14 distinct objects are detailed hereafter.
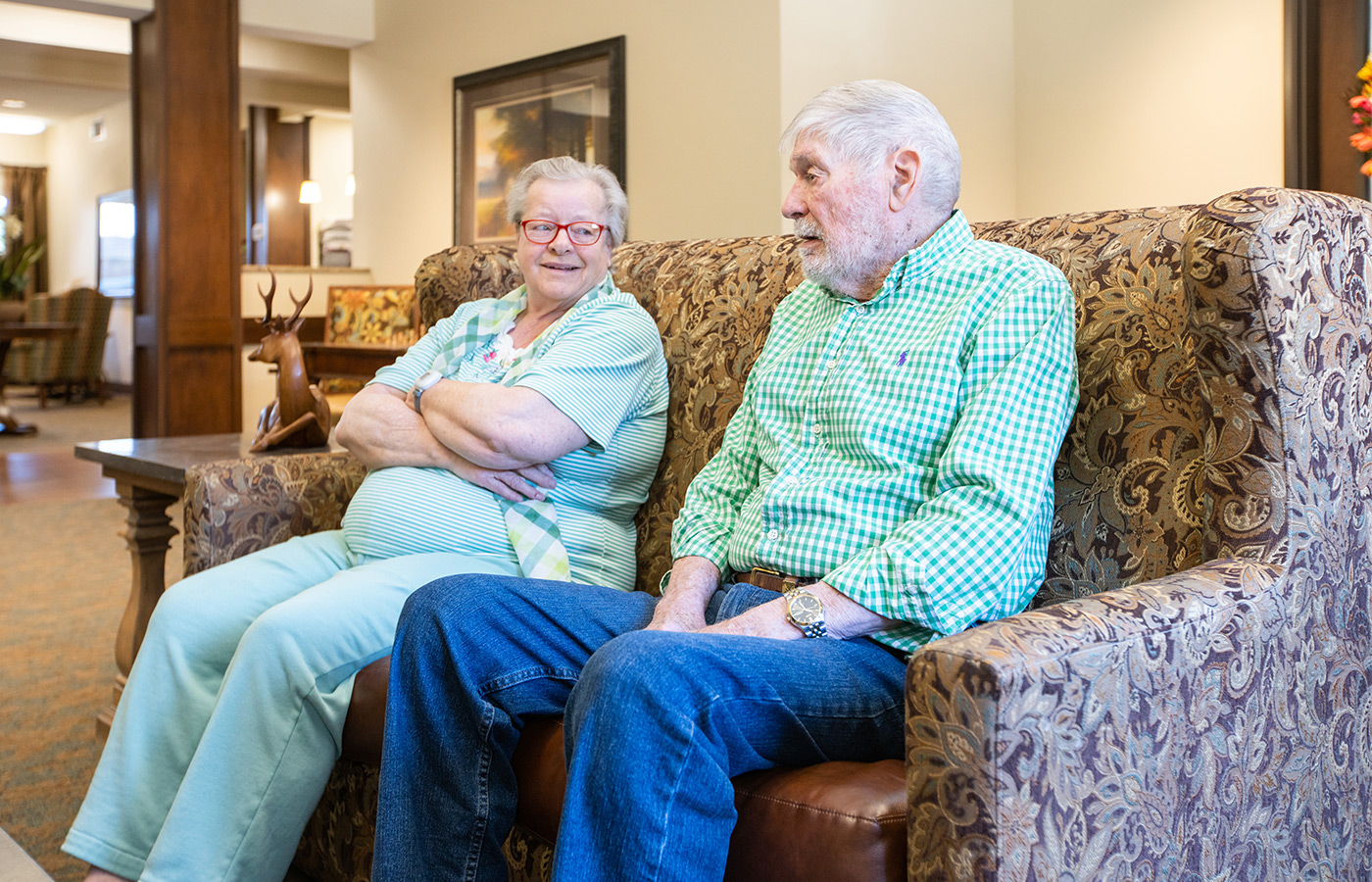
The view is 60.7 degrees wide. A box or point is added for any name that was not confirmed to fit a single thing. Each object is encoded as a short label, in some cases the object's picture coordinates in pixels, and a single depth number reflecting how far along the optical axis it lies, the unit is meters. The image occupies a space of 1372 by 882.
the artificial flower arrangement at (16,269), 11.84
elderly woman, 1.60
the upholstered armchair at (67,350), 10.53
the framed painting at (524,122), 5.11
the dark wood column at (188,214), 5.70
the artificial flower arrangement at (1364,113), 2.40
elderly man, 1.14
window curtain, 13.42
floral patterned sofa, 1.00
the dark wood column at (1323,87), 3.74
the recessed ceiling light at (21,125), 12.77
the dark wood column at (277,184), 10.55
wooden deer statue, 2.69
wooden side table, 2.57
